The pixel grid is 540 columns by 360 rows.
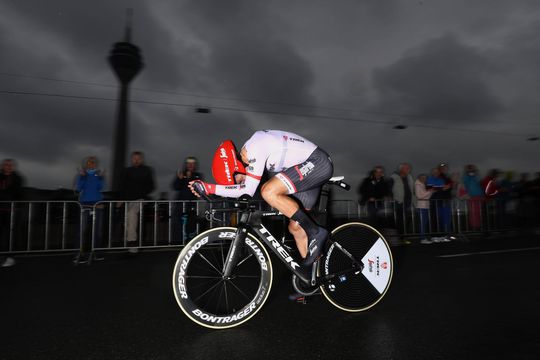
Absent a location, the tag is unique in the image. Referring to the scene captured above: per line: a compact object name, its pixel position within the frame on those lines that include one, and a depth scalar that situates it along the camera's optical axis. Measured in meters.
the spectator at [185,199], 8.42
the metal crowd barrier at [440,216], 9.95
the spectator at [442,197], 10.25
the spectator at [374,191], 9.68
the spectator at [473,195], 10.95
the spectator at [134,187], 7.87
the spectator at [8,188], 6.89
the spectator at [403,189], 9.72
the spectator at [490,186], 11.21
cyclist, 2.88
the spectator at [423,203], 9.91
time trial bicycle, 2.86
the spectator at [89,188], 7.33
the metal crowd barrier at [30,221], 7.50
